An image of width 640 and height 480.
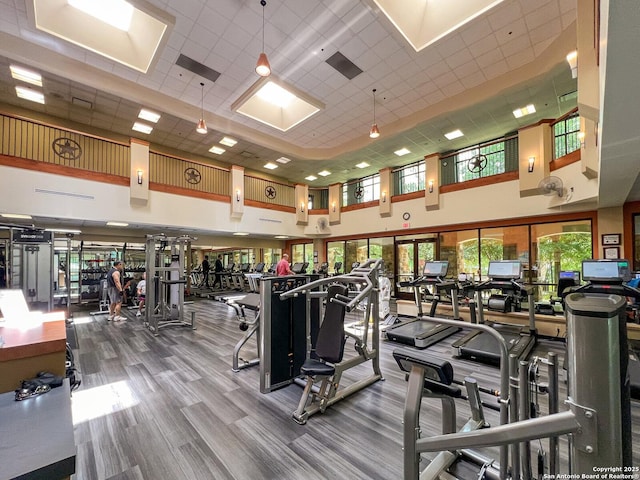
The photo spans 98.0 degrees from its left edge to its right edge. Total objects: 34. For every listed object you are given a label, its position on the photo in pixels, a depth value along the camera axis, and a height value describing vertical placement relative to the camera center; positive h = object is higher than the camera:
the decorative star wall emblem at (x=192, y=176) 9.84 +2.48
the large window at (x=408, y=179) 11.06 +2.63
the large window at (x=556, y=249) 6.96 -0.18
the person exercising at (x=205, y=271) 13.25 -1.24
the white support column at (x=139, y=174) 7.81 +2.05
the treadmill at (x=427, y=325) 5.07 -1.69
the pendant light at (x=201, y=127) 6.82 +2.90
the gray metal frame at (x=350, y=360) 2.74 -1.31
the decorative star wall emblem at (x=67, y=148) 7.29 +2.63
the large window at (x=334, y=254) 12.84 -0.47
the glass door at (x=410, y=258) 9.88 -0.54
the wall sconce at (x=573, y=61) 3.82 +2.63
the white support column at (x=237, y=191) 10.06 +1.96
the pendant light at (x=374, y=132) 7.02 +2.84
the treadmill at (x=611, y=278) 3.49 -0.53
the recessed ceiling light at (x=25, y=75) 6.22 +3.98
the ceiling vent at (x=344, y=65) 6.10 +4.08
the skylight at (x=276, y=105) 7.10 +4.04
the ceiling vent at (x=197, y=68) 6.27 +4.16
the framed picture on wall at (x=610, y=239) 6.23 +0.06
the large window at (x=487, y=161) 8.88 +2.78
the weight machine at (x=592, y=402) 0.81 -0.48
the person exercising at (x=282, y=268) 7.73 -0.66
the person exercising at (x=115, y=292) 6.83 -1.18
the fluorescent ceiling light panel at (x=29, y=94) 7.06 +3.99
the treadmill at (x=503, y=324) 4.31 -1.60
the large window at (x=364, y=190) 12.15 +2.39
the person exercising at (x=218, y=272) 13.23 -1.27
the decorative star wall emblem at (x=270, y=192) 11.61 +2.22
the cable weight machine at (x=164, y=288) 6.15 -1.03
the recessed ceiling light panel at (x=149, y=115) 8.03 +3.88
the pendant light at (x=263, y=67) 4.36 +2.81
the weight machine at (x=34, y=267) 5.44 -0.41
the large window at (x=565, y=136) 6.38 +2.50
